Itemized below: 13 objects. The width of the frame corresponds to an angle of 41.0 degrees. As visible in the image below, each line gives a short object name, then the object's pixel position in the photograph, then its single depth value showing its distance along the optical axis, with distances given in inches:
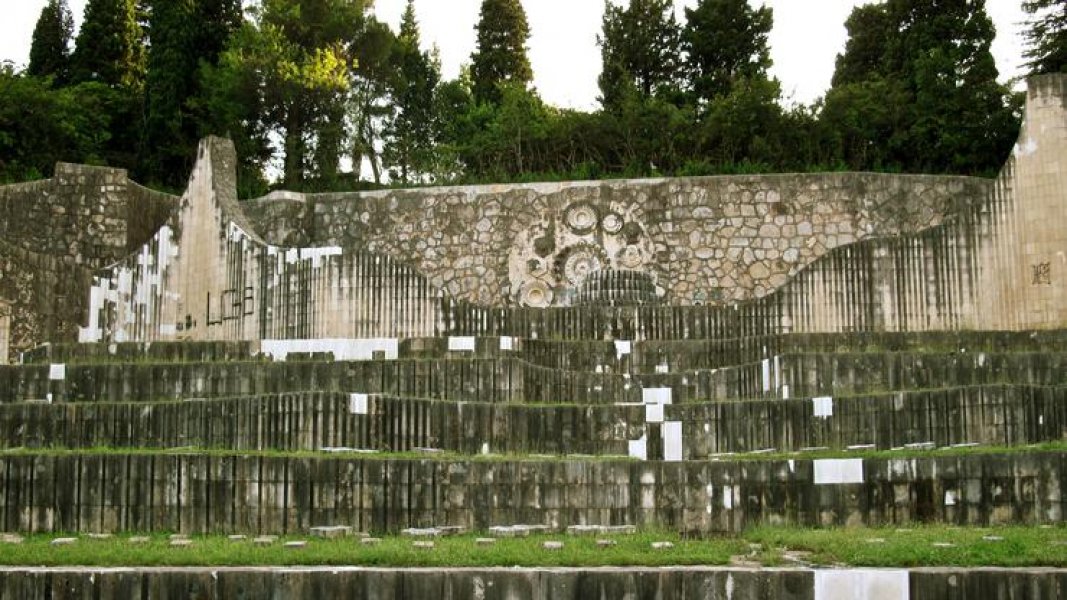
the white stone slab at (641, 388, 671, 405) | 693.3
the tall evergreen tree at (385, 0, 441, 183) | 1520.7
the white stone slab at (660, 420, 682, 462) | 627.2
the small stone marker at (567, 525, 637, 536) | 518.3
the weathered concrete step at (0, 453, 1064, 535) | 540.1
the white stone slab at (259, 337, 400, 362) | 764.6
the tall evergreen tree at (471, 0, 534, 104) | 1729.8
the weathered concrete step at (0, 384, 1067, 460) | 610.9
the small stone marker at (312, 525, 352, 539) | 517.7
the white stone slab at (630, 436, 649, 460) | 627.8
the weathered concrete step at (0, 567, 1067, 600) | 403.5
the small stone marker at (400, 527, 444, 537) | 521.3
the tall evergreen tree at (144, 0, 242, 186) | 1443.2
